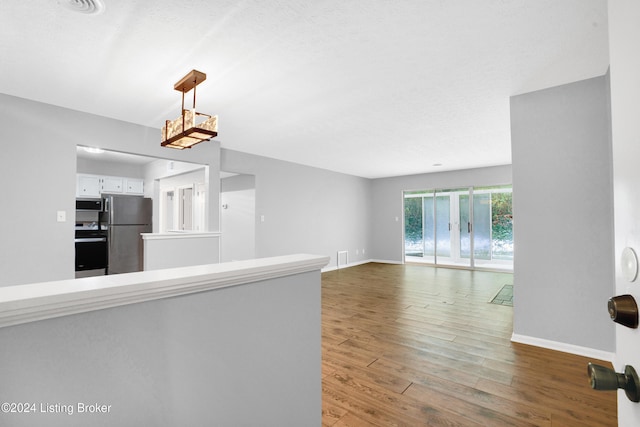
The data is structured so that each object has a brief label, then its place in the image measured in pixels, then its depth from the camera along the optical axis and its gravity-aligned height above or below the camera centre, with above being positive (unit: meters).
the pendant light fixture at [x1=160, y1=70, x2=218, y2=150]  2.37 +0.78
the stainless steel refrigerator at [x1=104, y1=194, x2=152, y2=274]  5.63 -0.23
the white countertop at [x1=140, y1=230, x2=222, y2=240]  3.10 -0.20
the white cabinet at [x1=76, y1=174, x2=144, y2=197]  5.77 +0.74
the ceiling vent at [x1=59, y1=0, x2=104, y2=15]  1.65 +1.25
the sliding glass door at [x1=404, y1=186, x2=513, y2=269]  7.01 -0.31
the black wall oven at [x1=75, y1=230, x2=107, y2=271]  5.51 -0.58
